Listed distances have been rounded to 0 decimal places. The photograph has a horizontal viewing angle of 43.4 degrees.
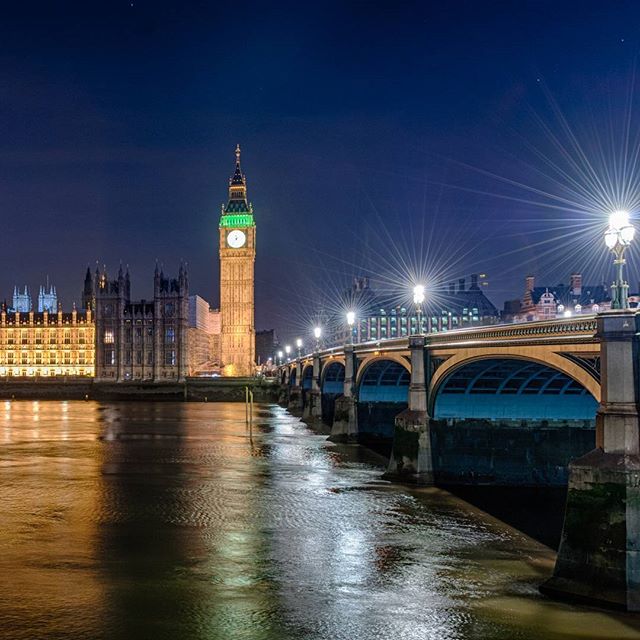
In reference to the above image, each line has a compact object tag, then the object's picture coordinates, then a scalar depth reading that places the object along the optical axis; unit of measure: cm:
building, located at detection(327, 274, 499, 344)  19175
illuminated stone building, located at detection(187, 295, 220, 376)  17050
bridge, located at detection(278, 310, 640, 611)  1962
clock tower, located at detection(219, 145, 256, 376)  17712
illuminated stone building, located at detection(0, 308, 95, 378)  17288
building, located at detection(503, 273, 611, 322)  13938
